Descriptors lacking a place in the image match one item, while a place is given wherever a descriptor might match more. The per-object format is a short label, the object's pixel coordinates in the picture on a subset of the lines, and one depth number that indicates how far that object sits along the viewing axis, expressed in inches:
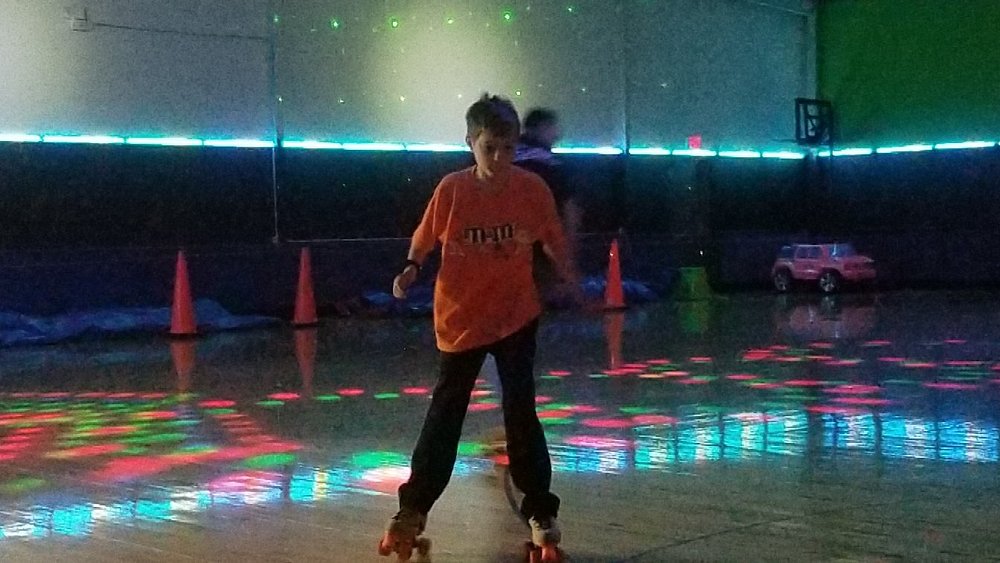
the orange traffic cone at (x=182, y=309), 507.2
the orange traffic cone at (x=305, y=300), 554.6
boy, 148.0
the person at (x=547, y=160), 195.6
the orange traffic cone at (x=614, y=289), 631.8
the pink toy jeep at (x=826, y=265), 758.5
